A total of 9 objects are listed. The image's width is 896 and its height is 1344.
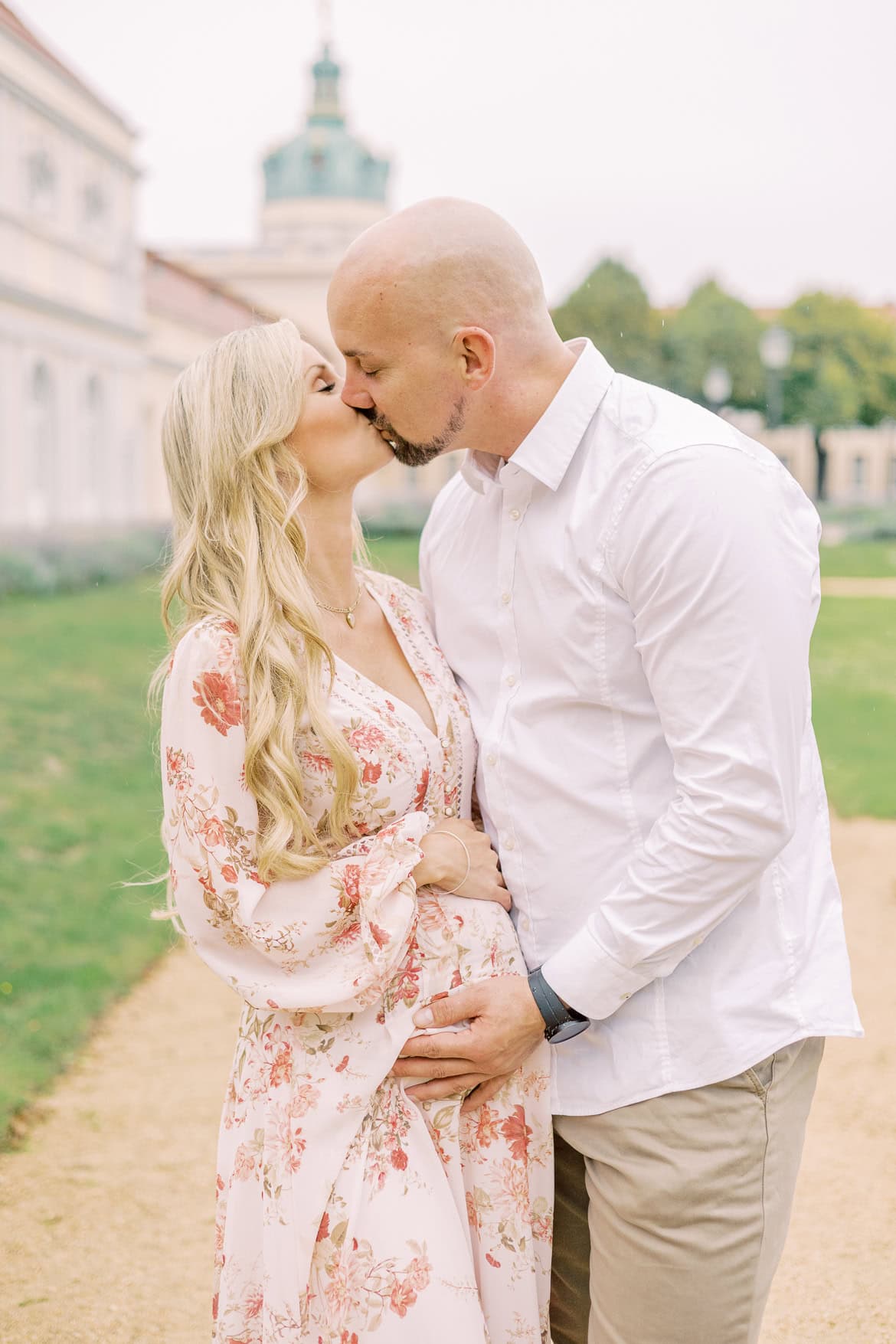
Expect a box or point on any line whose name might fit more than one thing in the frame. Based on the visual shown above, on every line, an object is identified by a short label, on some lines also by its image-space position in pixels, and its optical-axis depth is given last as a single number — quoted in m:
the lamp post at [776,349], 21.53
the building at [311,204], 64.19
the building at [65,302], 24.64
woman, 2.29
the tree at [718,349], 48.12
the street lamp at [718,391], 24.73
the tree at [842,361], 51.00
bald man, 2.15
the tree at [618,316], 43.78
